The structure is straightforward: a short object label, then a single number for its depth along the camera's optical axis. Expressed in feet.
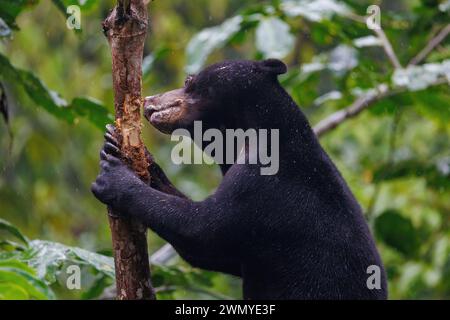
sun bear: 21.50
